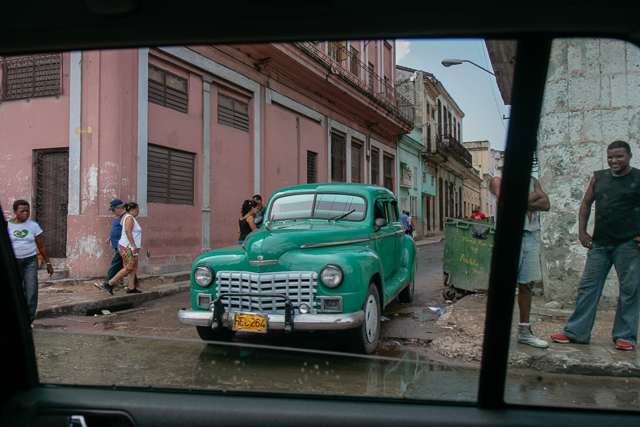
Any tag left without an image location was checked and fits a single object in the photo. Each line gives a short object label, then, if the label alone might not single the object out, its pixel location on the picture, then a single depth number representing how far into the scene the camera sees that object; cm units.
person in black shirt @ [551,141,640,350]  209
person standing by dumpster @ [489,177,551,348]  120
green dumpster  621
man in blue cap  746
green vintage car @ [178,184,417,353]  371
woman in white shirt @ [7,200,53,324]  487
